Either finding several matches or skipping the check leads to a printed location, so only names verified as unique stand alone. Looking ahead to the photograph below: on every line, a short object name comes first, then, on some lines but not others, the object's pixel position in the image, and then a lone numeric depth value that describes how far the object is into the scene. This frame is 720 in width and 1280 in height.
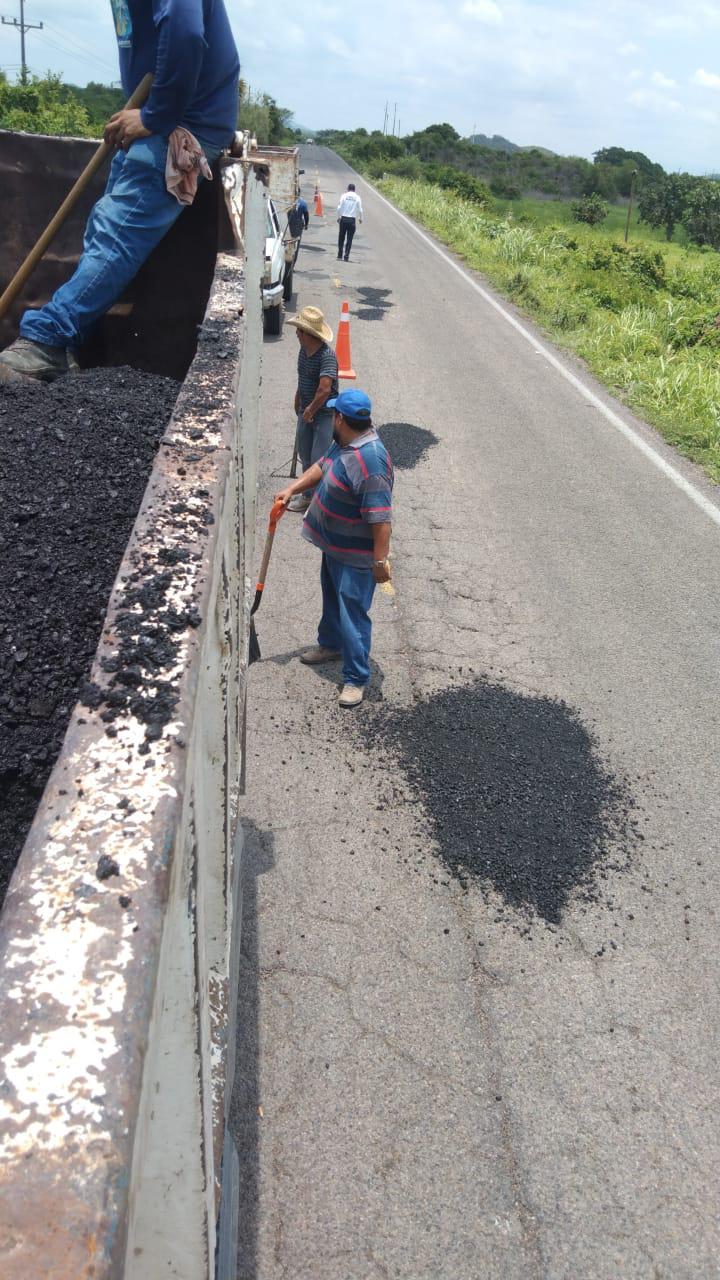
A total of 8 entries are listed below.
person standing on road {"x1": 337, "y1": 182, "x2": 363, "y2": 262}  19.39
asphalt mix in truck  1.56
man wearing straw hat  7.10
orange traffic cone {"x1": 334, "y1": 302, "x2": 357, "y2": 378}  11.51
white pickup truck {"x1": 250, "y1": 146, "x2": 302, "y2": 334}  11.95
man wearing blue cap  4.82
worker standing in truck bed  3.09
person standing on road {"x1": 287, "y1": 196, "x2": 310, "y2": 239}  17.36
